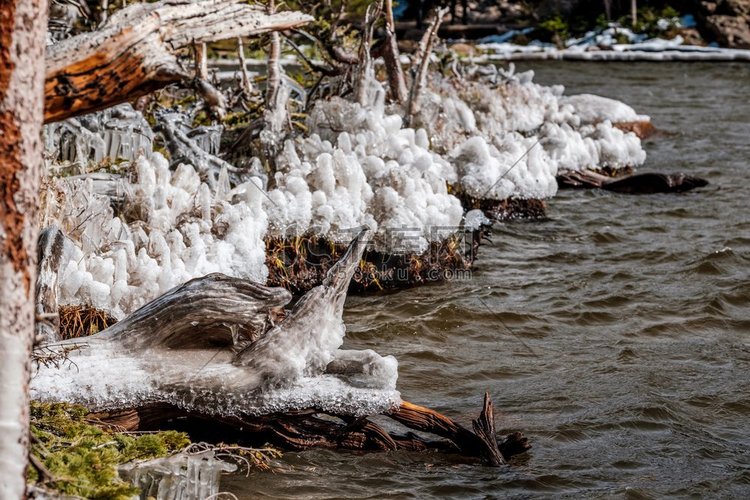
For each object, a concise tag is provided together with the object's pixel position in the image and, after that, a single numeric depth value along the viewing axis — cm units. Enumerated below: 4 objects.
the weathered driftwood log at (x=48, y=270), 1097
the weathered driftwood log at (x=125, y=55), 737
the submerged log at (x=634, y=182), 2511
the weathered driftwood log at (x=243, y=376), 1006
